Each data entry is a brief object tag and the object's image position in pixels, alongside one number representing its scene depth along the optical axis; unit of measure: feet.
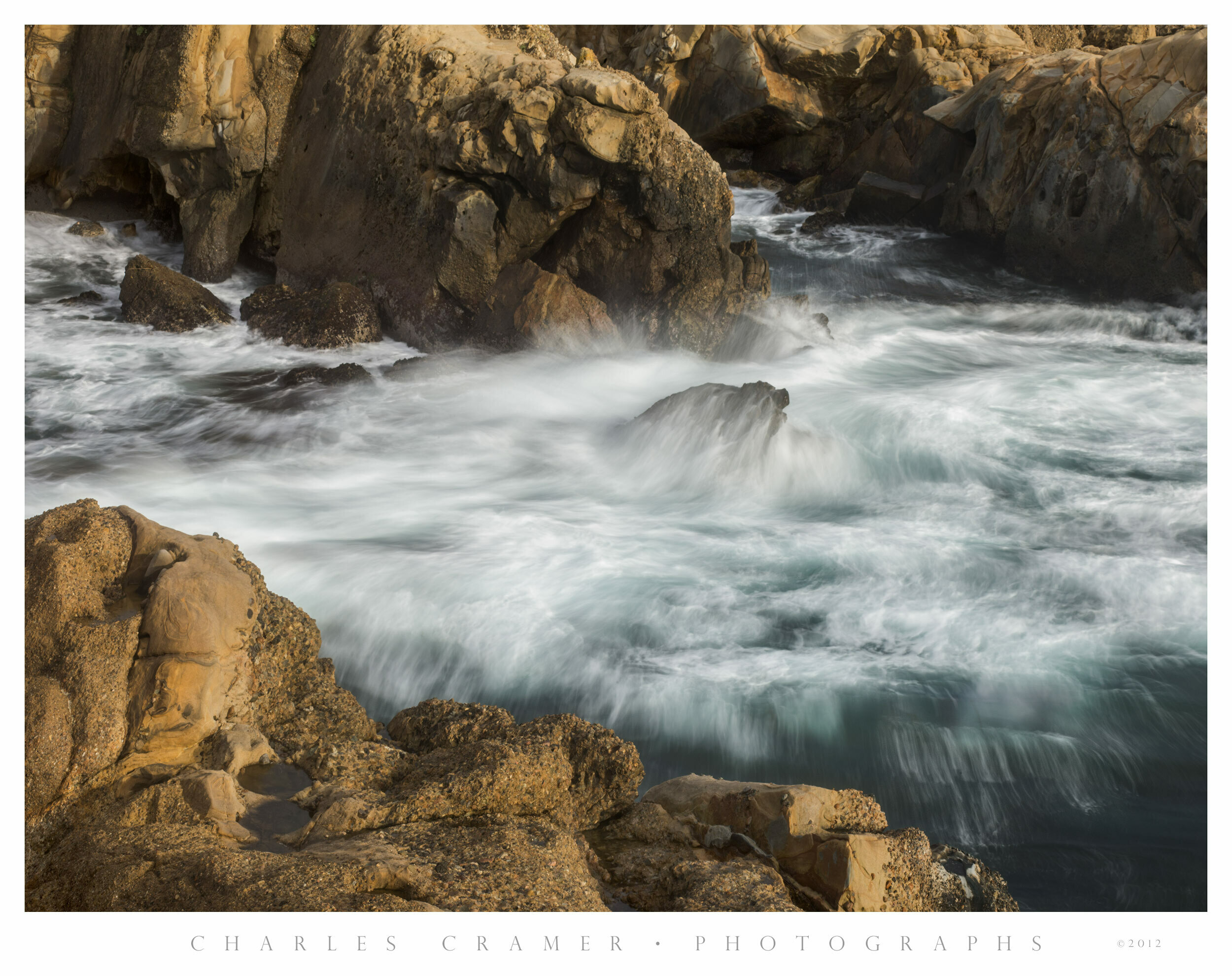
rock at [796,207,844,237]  50.31
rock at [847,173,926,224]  49.83
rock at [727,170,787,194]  59.77
